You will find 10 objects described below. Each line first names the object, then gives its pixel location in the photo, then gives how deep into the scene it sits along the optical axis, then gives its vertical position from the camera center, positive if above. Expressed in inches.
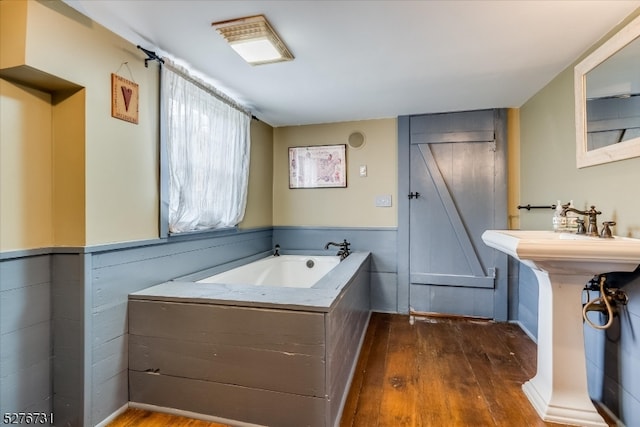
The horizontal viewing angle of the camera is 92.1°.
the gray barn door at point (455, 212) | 118.6 -0.3
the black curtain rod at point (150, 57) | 70.9 +36.5
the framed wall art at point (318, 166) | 132.4 +19.7
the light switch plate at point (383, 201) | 128.3 +4.3
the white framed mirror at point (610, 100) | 59.0 +23.7
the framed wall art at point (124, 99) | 65.5 +24.7
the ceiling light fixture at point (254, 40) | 61.8 +37.5
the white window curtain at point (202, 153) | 79.8 +17.4
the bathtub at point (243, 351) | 57.3 -28.2
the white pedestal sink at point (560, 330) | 56.4 -24.5
